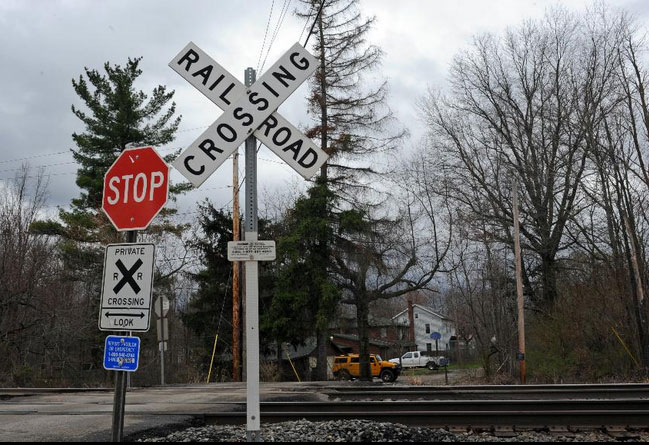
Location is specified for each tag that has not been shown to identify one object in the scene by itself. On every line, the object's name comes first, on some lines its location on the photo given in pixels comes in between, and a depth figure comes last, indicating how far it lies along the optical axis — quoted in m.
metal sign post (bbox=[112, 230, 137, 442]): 4.77
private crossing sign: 4.99
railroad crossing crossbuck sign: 5.42
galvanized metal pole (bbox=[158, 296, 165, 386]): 18.73
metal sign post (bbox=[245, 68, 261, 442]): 4.96
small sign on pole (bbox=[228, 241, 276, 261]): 5.16
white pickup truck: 65.06
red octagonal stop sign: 5.38
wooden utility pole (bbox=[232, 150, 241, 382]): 27.17
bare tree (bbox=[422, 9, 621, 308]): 33.12
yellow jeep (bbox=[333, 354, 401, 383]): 35.53
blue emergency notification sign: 4.98
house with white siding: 80.50
